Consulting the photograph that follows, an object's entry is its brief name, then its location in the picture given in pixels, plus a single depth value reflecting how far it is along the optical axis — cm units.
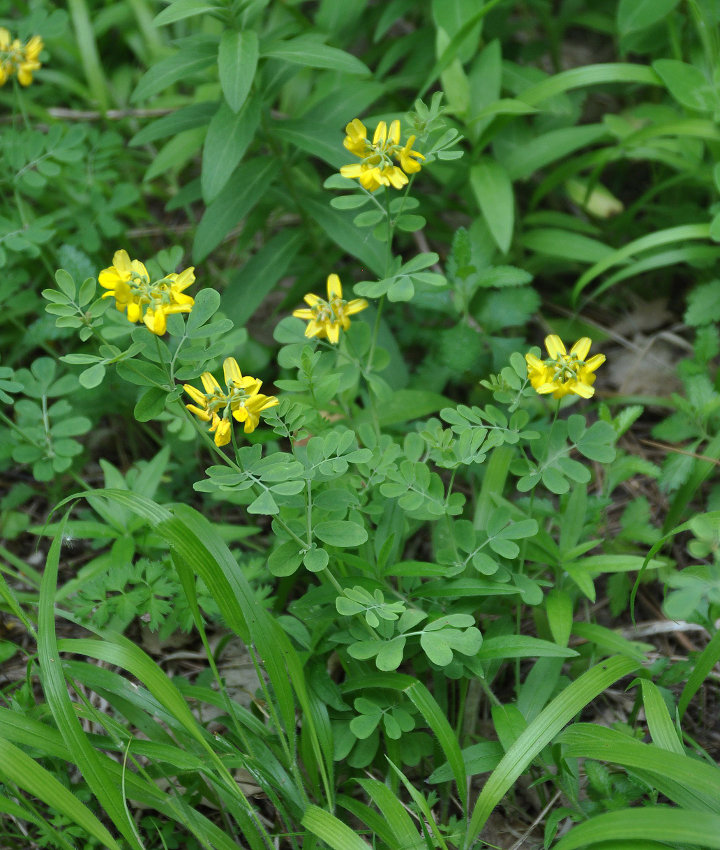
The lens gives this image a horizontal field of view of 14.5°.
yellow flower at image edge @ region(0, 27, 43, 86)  85
